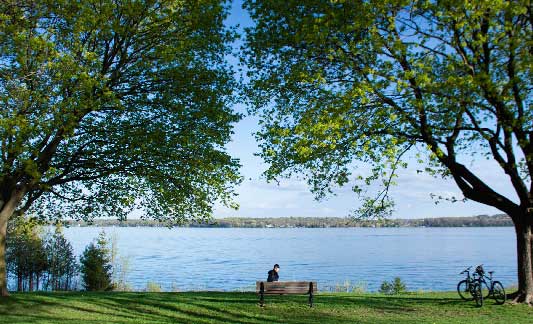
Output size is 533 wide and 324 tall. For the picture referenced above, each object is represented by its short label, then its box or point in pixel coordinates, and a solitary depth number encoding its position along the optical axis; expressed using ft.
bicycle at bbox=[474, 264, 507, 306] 58.03
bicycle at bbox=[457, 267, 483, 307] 57.71
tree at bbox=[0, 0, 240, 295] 54.85
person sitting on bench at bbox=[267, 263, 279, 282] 68.03
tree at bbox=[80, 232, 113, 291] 110.93
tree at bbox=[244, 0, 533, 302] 49.73
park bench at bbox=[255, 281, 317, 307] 57.72
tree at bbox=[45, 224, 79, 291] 133.84
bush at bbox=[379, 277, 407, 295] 102.59
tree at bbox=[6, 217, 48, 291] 126.72
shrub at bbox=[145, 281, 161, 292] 110.44
